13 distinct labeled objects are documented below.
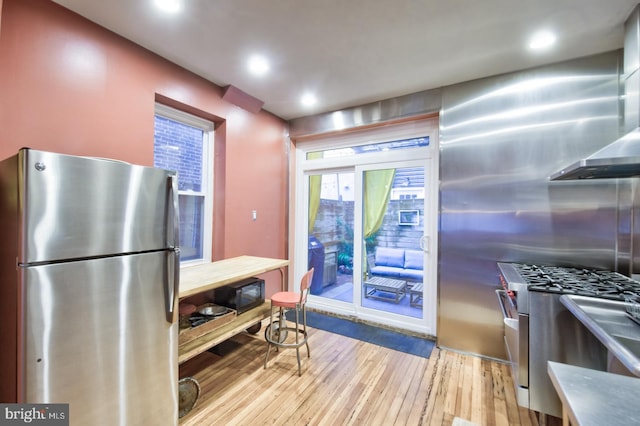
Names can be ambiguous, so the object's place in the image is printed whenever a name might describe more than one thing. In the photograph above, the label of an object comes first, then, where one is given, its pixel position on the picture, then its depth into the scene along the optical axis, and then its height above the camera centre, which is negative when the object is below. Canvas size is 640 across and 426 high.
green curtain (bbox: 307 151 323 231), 3.88 +0.27
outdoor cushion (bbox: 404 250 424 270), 3.13 -0.57
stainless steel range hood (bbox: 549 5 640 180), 1.55 +0.44
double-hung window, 2.50 +0.48
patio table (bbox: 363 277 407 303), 3.29 -0.98
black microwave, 2.47 -0.83
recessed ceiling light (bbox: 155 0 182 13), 1.67 +1.37
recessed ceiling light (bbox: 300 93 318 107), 3.04 +1.39
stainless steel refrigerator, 1.12 -0.38
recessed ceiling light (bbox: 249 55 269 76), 2.31 +1.38
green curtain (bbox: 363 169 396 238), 3.32 +0.22
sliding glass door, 3.08 -0.22
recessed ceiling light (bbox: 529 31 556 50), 1.94 +1.36
